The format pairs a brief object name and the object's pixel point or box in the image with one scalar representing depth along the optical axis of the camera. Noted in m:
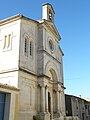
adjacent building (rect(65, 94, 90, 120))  31.83
